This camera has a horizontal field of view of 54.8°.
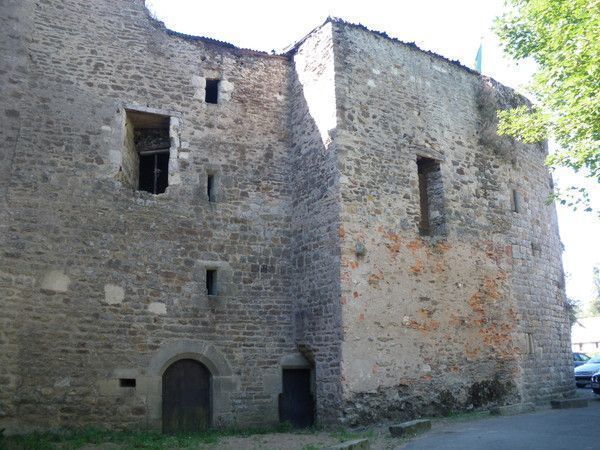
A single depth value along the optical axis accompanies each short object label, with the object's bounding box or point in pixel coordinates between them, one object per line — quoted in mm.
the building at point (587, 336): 43406
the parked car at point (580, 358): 20766
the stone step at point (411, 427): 8352
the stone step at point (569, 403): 11453
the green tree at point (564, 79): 9352
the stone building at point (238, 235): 9430
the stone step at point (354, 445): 6786
